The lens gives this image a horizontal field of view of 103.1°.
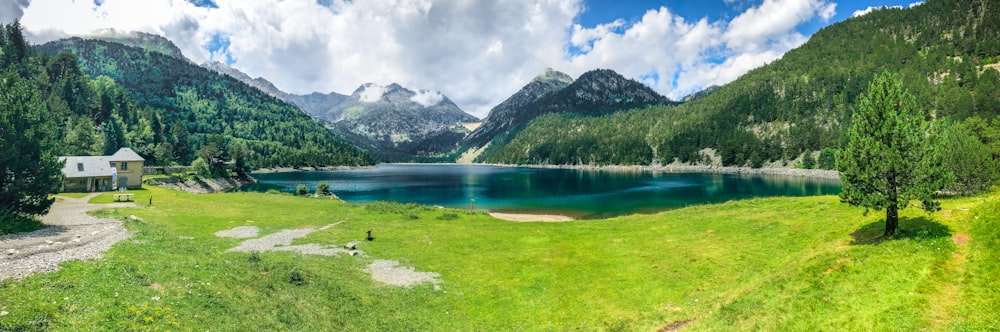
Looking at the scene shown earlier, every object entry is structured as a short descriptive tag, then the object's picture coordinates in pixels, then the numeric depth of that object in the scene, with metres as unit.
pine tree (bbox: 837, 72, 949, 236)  19.84
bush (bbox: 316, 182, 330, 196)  91.08
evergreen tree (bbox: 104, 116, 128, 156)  144.25
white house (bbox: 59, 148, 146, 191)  70.62
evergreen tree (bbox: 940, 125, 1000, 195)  39.69
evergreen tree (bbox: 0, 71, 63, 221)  31.88
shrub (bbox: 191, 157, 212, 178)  122.25
